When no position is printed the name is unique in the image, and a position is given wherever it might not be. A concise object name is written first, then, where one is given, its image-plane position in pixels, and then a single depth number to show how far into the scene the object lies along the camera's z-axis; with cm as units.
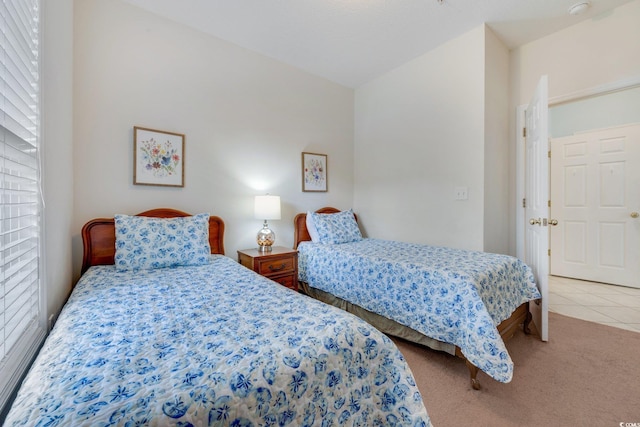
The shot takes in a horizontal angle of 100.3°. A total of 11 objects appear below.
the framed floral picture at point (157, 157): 220
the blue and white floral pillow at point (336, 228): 299
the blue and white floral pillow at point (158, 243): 185
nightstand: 245
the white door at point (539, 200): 208
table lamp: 265
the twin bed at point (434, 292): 157
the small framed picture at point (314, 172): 329
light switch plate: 265
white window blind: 85
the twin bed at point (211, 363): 63
